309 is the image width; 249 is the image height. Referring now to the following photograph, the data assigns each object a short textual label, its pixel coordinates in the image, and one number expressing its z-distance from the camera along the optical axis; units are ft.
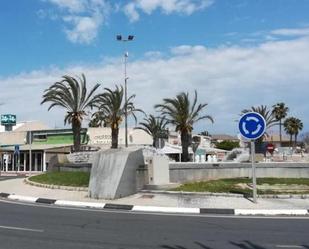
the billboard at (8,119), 292.40
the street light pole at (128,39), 171.94
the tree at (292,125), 409.08
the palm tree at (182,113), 182.29
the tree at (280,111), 359.05
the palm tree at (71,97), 168.35
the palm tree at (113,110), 197.67
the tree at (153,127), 283.51
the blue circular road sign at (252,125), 58.08
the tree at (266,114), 262.43
